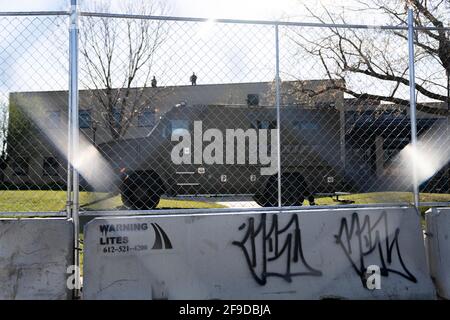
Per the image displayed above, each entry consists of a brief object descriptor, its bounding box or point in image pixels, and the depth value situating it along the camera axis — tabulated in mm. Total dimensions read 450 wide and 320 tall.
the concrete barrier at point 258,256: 3750
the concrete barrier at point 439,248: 4074
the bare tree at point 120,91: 12203
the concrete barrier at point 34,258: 3641
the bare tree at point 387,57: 8586
